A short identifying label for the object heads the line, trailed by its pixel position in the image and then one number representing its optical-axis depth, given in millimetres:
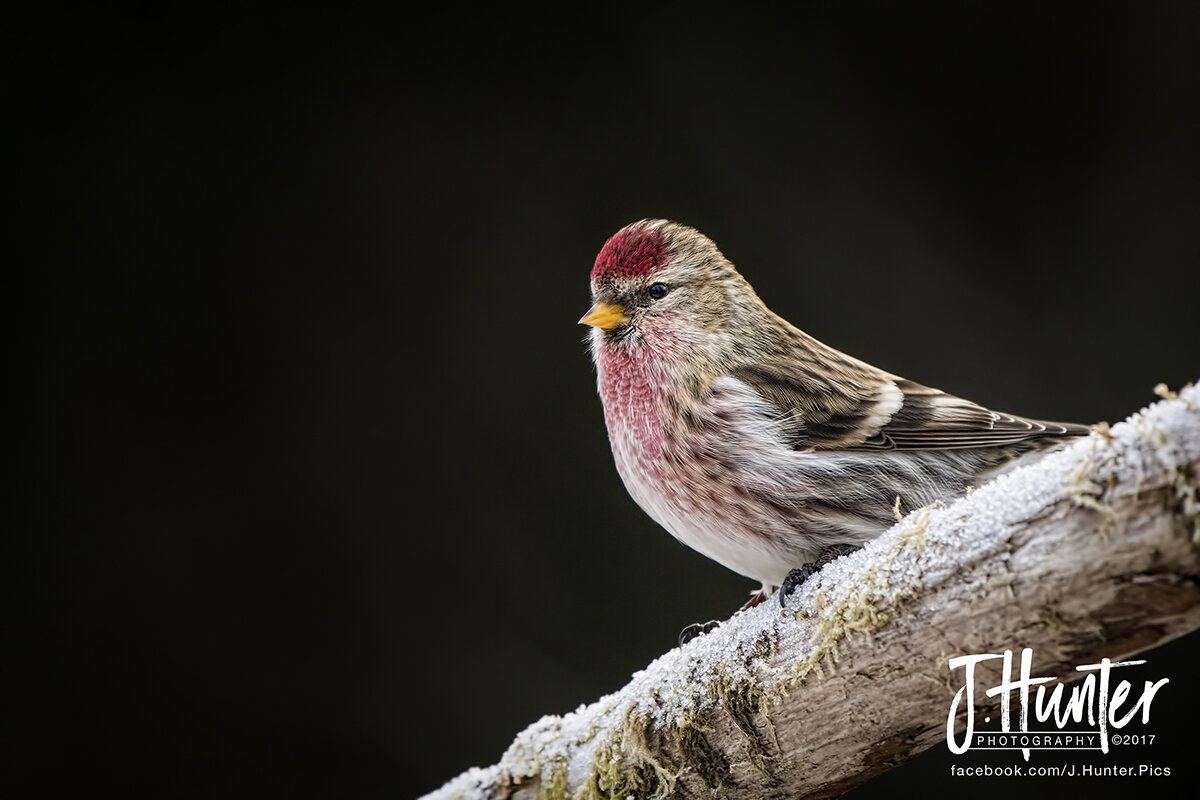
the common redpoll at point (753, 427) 3966
